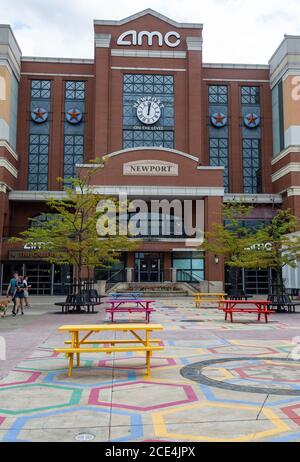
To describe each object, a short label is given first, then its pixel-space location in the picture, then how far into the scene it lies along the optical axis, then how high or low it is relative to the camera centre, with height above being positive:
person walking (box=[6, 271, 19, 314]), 20.09 -0.44
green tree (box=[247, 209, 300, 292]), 23.36 +1.51
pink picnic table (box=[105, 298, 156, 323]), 15.86 -1.16
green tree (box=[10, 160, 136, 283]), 22.34 +1.93
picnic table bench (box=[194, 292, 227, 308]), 24.89 -1.39
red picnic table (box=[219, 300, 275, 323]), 16.50 -1.19
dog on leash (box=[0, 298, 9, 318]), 18.66 -1.18
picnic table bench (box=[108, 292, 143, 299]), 21.11 -0.99
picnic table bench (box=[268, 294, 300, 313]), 21.55 -1.19
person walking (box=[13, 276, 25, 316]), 20.00 -0.72
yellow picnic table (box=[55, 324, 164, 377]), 7.82 -1.18
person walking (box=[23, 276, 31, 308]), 23.50 -0.91
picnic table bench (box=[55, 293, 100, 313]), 21.02 -1.23
